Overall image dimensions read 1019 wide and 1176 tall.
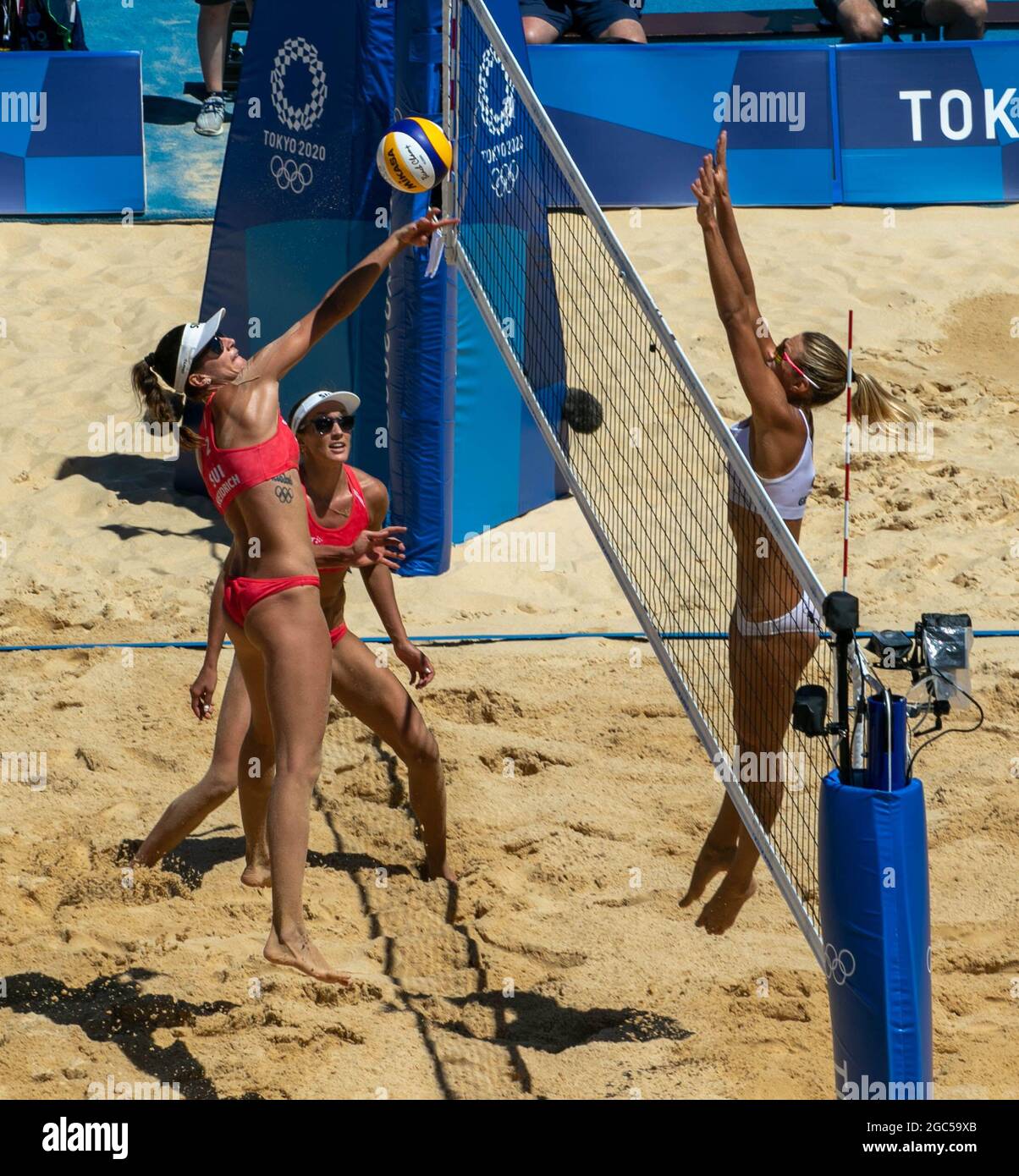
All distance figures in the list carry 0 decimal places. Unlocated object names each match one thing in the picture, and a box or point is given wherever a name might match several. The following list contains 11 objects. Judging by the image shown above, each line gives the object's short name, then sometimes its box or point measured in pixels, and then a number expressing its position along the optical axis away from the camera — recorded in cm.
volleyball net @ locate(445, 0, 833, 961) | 846
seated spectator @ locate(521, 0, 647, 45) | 2098
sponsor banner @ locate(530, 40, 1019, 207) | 2003
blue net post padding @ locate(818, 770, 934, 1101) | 648
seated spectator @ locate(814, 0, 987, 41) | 2181
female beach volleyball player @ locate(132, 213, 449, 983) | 805
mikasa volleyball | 1005
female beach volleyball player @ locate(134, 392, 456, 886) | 964
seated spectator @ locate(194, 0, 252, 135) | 2202
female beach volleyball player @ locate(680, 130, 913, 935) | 820
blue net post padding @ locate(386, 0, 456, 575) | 1375
